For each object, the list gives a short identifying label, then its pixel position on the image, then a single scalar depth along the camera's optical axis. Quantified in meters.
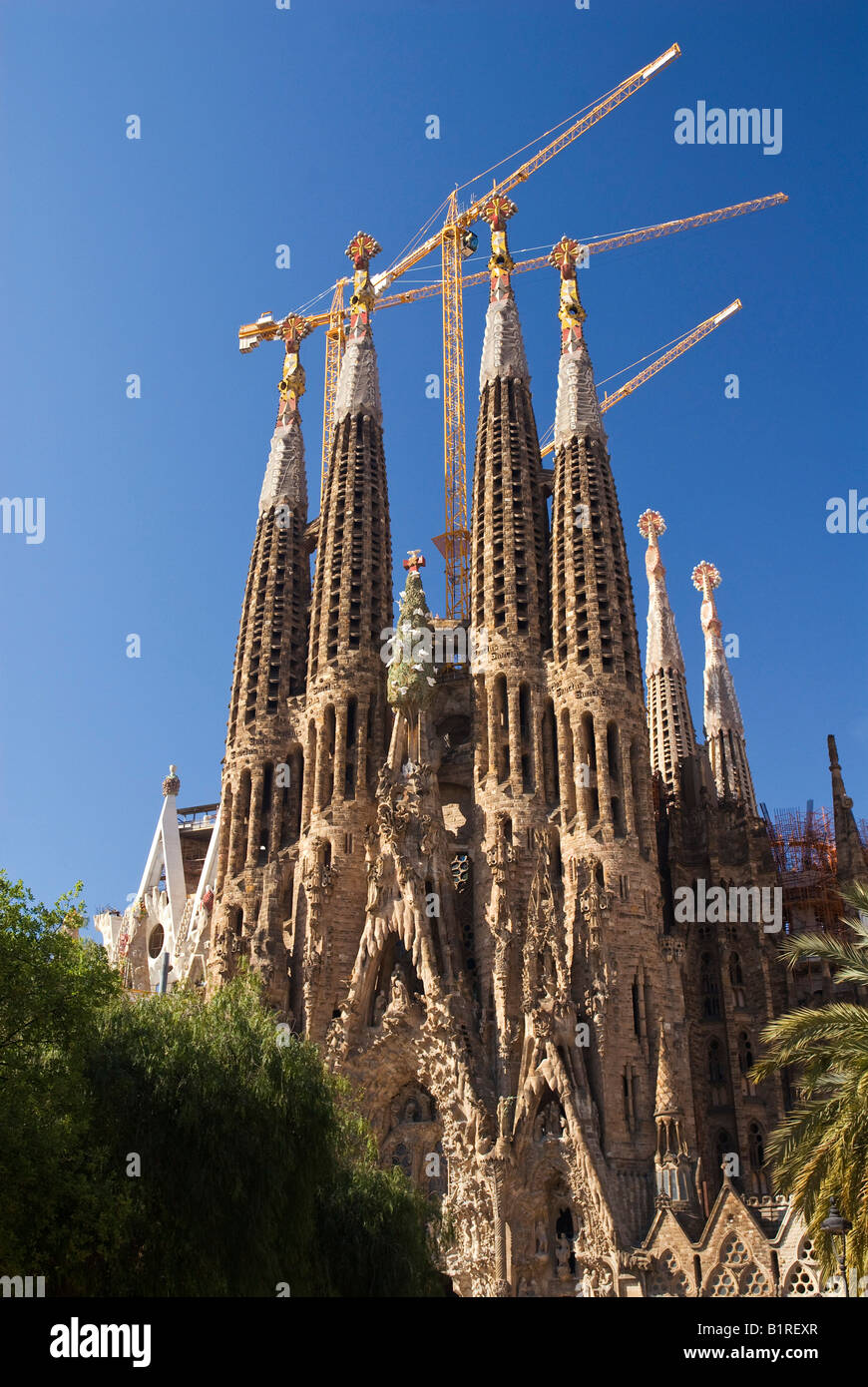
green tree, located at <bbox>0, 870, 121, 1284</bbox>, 20.02
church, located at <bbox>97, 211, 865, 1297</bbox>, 38.72
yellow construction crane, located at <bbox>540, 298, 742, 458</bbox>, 88.12
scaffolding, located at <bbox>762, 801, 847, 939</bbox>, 56.78
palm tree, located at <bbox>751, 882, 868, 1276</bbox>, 18.41
